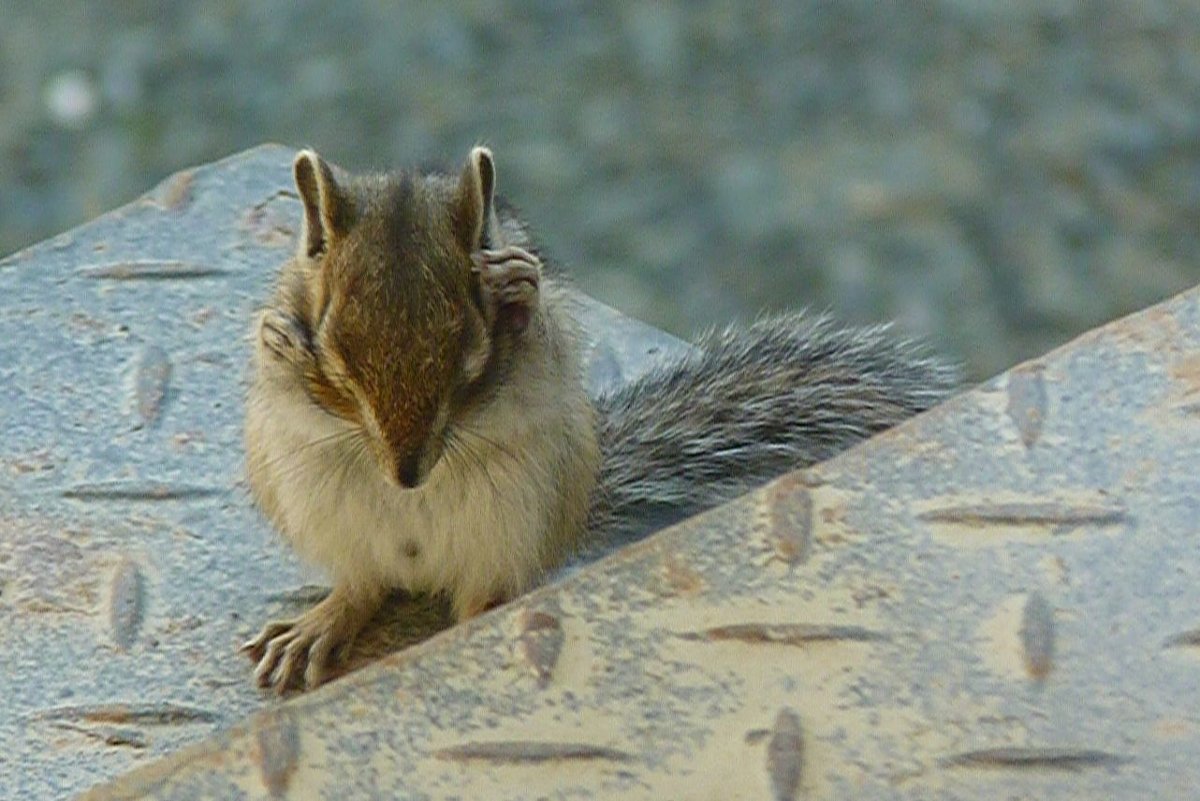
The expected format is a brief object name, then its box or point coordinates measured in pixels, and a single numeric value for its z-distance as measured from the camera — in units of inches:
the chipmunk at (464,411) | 75.8
